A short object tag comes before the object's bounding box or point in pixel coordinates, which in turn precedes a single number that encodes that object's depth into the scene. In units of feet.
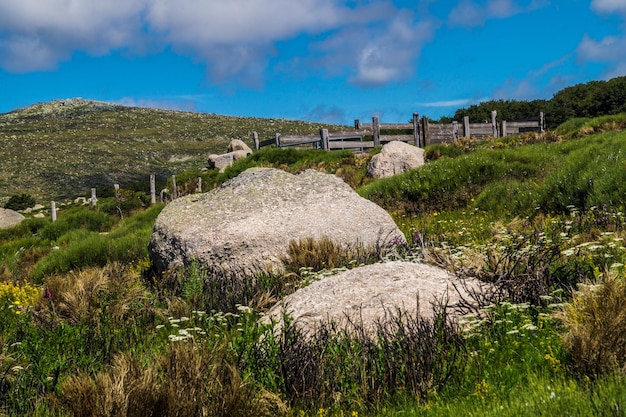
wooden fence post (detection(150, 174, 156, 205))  123.66
